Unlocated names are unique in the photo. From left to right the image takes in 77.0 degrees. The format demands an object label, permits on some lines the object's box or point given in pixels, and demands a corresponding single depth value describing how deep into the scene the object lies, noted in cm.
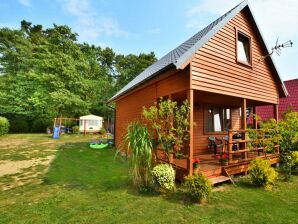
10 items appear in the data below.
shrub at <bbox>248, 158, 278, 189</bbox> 557
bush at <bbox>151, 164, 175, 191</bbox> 488
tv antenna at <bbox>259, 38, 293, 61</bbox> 758
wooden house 593
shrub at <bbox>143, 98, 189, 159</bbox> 522
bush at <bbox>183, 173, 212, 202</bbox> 441
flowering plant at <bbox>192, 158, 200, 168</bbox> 532
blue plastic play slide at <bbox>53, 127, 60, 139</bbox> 1914
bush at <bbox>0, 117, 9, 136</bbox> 1959
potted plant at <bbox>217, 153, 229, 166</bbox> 626
